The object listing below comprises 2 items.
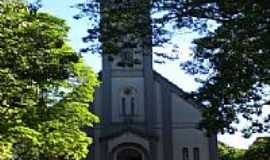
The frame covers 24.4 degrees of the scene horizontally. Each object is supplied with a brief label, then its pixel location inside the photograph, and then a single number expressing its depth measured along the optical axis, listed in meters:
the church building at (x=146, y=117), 40.22
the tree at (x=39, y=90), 20.42
